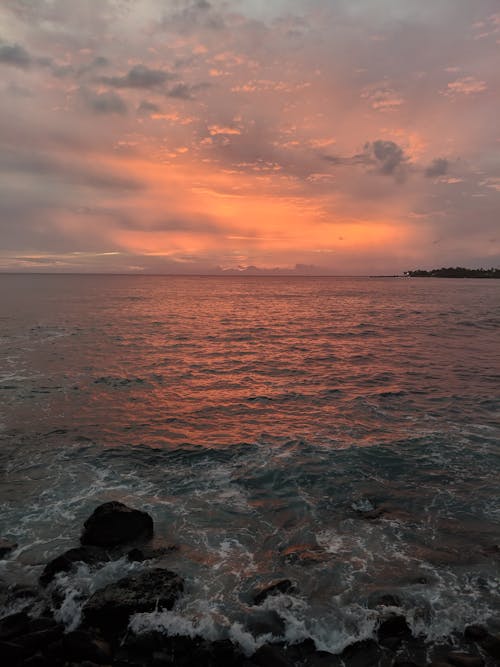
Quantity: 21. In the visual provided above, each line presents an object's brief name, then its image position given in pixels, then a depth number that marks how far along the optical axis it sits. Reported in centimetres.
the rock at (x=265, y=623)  809
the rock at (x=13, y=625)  766
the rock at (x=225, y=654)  739
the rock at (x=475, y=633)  790
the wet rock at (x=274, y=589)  894
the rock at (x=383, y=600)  880
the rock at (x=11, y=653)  707
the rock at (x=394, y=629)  807
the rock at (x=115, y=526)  1086
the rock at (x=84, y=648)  721
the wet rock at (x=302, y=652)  754
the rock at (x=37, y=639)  739
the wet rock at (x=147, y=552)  1027
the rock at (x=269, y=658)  727
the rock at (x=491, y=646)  752
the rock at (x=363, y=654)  750
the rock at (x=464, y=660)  720
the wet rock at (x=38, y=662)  698
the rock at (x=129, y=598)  824
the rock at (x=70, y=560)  945
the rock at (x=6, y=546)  1050
